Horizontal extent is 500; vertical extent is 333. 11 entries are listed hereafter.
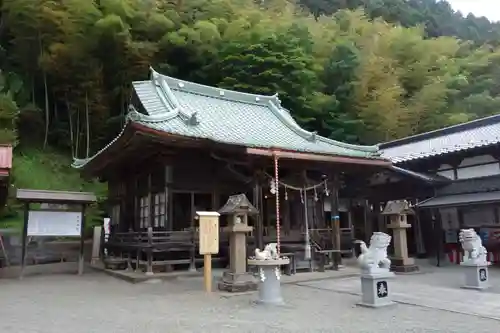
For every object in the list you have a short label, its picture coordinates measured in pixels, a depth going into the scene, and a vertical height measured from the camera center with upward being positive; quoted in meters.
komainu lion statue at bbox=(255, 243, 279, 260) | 7.86 -0.26
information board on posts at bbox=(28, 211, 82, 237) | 11.99 +0.57
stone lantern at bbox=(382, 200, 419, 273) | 12.10 +0.06
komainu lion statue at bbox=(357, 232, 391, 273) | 7.38 -0.33
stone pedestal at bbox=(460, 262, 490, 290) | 9.02 -0.86
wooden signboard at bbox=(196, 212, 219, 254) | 8.99 +0.15
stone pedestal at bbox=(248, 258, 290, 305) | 7.61 -0.74
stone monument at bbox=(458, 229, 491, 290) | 9.05 -0.57
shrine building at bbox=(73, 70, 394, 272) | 11.31 +2.09
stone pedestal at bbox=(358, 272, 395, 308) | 7.20 -0.88
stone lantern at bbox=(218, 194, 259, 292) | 8.96 -0.13
